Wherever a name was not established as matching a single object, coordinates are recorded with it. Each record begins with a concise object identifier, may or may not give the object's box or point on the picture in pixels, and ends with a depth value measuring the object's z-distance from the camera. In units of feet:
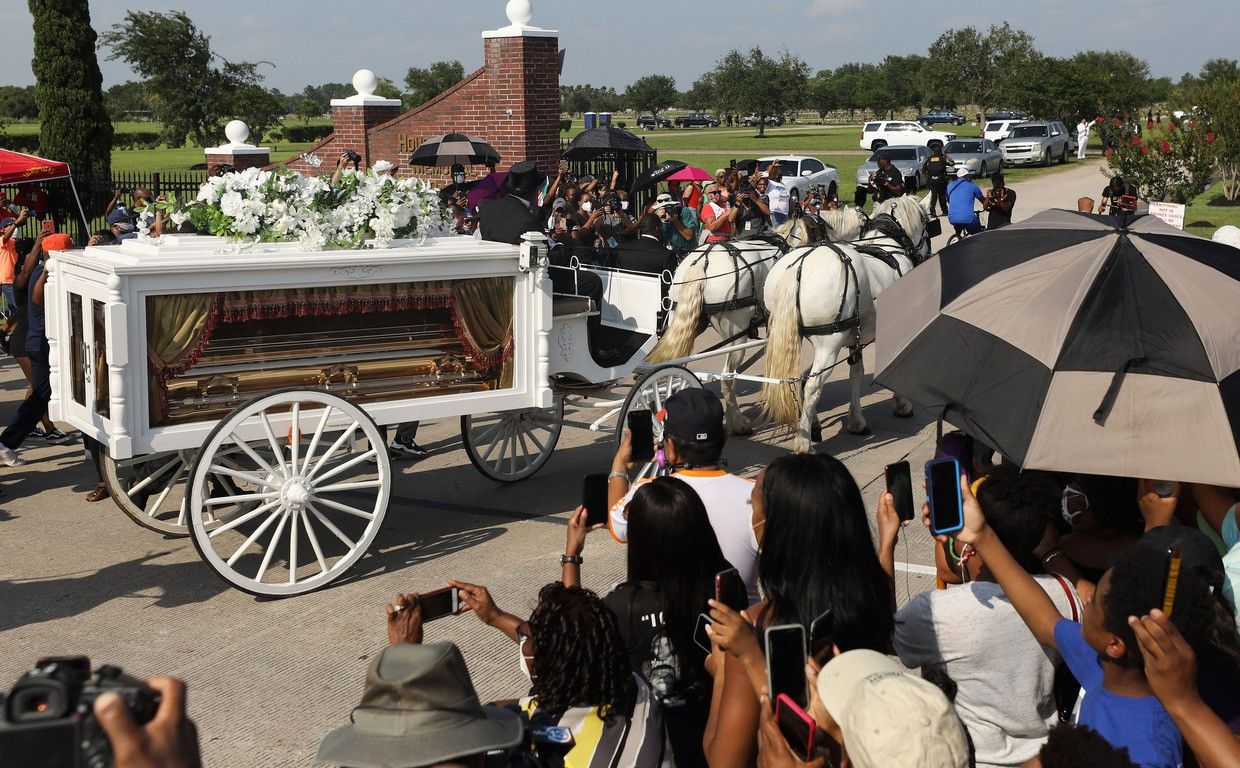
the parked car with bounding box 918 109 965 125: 252.42
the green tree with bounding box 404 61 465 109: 219.41
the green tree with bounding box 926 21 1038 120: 222.89
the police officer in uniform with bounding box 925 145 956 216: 64.34
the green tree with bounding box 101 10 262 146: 158.61
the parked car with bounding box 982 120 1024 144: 155.02
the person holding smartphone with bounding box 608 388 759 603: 13.58
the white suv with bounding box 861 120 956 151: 152.15
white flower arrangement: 21.63
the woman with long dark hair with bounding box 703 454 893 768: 11.07
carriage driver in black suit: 25.80
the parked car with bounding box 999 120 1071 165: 143.84
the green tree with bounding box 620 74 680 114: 365.20
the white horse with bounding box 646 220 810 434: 31.71
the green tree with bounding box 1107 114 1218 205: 77.30
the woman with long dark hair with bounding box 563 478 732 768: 11.40
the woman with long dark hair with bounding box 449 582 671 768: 9.61
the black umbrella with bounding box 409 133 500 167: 55.42
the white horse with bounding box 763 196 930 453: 31.04
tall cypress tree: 83.15
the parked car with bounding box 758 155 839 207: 97.86
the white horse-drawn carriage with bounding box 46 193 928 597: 20.16
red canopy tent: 45.47
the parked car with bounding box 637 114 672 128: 311.97
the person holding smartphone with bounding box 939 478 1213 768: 9.18
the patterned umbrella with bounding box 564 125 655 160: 59.82
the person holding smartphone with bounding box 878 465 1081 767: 11.02
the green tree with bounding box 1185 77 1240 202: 86.74
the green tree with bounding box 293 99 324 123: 290.54
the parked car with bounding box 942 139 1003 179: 120.67
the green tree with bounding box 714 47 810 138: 241.96
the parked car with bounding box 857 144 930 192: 107.86
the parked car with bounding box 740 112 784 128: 278.13
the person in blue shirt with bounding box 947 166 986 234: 55.72
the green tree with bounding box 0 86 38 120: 313.12
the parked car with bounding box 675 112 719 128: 313.94
